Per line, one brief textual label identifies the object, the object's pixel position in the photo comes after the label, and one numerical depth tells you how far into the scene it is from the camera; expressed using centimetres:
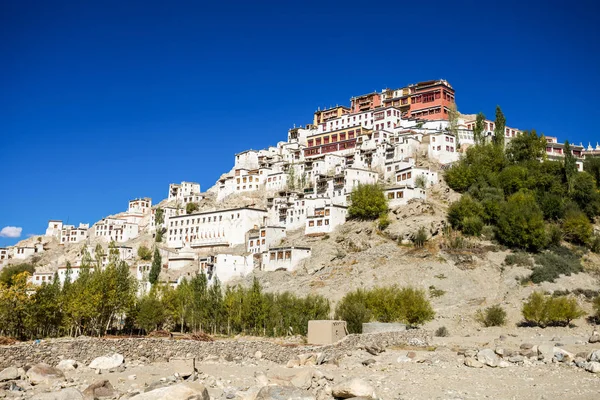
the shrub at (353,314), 4278
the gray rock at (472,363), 2883
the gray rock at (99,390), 2117
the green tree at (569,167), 7500
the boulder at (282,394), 2014
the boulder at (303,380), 2348
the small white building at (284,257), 7000
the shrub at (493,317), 4762
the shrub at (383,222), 7069
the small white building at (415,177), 7762
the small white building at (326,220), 7531
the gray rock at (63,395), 1991
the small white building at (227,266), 7338
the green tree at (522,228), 6494
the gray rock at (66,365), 2575
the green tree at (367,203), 7294
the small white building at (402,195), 7425
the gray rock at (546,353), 2977
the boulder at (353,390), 2083
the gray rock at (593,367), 2601
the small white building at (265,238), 7788
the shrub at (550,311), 4619
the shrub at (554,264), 5759
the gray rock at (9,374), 2374
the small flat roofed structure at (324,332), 3541
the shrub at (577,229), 6738
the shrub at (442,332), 4492
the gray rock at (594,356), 2807
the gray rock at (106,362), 2653
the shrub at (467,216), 6688
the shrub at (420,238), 6531
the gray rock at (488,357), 2880
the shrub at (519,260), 6097
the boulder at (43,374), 2367
